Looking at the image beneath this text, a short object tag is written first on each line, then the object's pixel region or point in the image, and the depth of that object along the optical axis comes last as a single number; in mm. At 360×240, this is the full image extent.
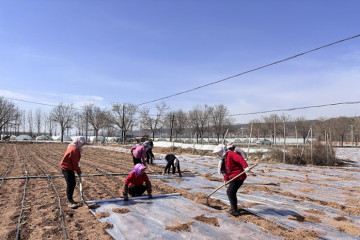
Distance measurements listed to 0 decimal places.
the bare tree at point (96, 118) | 44219
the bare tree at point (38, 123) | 61938
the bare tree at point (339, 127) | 40306
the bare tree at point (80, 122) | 55394
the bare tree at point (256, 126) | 47944
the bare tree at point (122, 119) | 41478
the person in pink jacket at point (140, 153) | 8211
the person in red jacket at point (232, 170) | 4402
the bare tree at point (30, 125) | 62581
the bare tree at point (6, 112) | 37281
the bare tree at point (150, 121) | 45531
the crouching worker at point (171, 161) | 8828
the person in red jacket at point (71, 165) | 4770
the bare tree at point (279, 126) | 44344
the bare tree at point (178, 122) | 48938
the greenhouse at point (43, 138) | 46625
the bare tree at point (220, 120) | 44344
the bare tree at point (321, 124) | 43100
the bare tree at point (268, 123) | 46419
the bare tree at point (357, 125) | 40172
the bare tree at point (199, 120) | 45781
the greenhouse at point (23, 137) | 47031
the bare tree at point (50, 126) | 61947
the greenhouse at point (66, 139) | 50375
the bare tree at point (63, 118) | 45312
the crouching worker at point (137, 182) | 5247
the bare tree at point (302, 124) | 41838
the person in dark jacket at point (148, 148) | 11788
